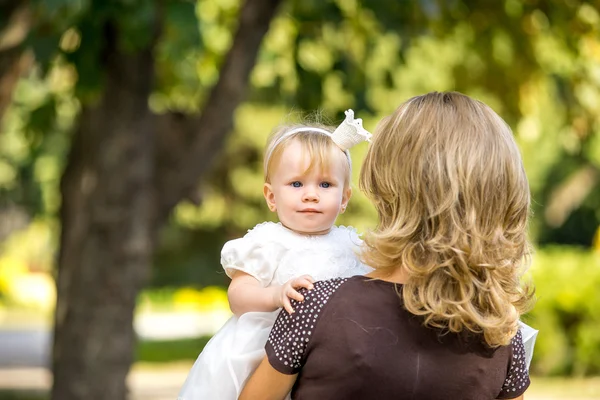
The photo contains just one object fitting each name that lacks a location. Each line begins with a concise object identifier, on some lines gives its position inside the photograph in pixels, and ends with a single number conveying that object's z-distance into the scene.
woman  3.68
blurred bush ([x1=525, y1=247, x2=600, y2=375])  20.70
